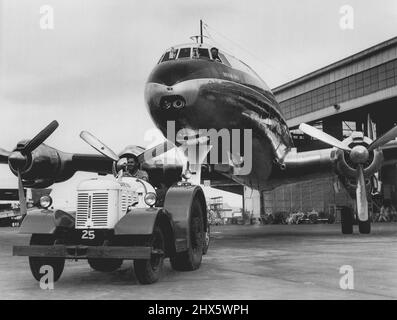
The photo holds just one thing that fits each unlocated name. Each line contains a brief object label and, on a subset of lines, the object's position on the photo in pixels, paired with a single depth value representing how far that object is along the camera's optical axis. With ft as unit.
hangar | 114.73
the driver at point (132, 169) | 34.24
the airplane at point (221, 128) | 45.14
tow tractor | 23.82
